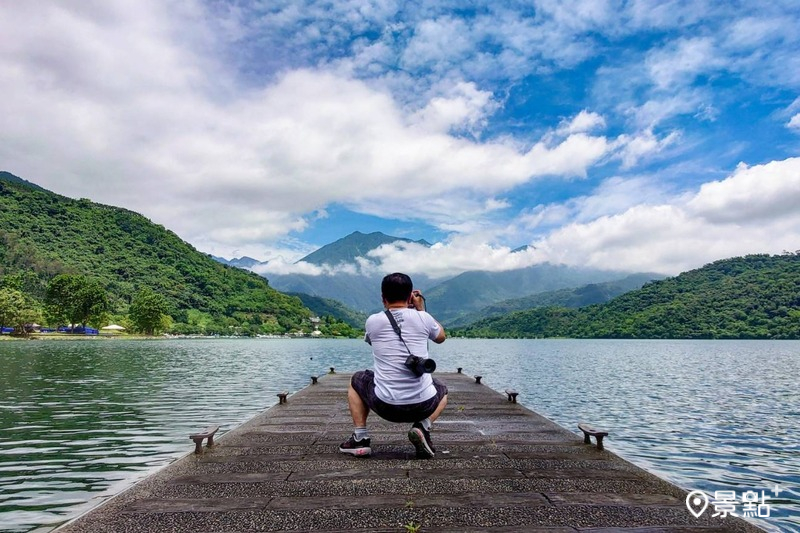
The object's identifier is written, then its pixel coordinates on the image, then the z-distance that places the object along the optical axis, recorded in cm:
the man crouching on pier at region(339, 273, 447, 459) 627
